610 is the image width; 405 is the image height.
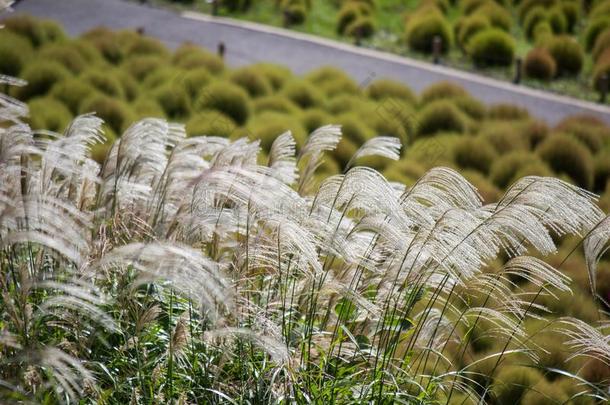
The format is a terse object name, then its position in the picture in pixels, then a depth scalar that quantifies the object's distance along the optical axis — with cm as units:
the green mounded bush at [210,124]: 1010
